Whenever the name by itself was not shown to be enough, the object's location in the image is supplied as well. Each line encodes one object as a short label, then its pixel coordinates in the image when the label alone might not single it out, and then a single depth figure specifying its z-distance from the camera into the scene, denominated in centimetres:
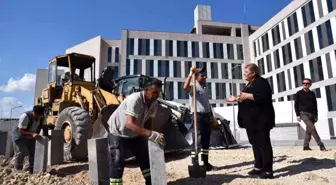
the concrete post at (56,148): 665
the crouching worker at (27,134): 605
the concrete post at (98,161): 446
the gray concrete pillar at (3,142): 998
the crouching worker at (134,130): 340
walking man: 686
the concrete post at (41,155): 590
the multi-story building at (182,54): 4778
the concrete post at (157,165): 344
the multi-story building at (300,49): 3344
